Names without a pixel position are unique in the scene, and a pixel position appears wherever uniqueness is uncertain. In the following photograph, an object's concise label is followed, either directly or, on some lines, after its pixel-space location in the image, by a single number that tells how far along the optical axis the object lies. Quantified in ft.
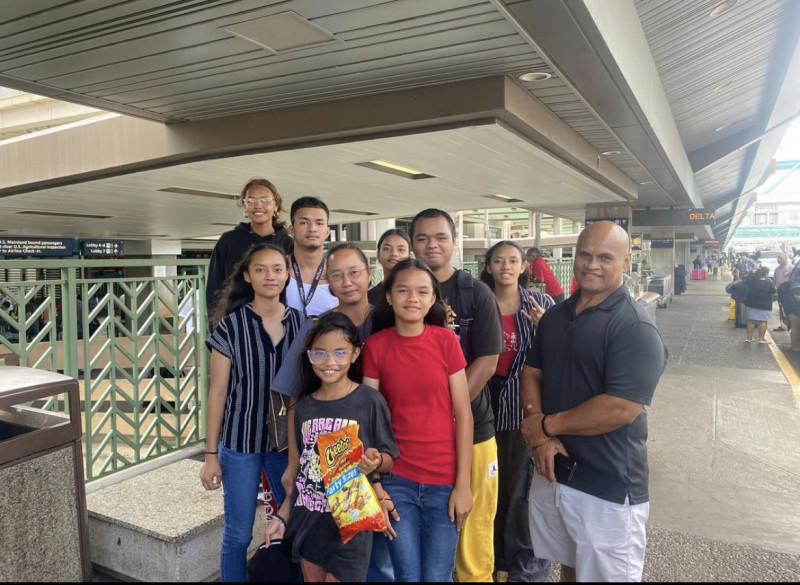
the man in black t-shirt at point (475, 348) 8.54
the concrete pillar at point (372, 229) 95.25
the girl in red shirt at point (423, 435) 7.82
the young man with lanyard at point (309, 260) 9.91
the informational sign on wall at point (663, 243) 98.99
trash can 7.92
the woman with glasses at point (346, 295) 8.26
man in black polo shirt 7.56
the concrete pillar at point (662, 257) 103.30
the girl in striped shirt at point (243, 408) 8.55
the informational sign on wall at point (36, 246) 55.01
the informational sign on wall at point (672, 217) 64.03
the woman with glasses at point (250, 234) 10.93
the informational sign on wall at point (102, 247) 64.13
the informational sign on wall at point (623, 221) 50.42
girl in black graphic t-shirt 7.29
